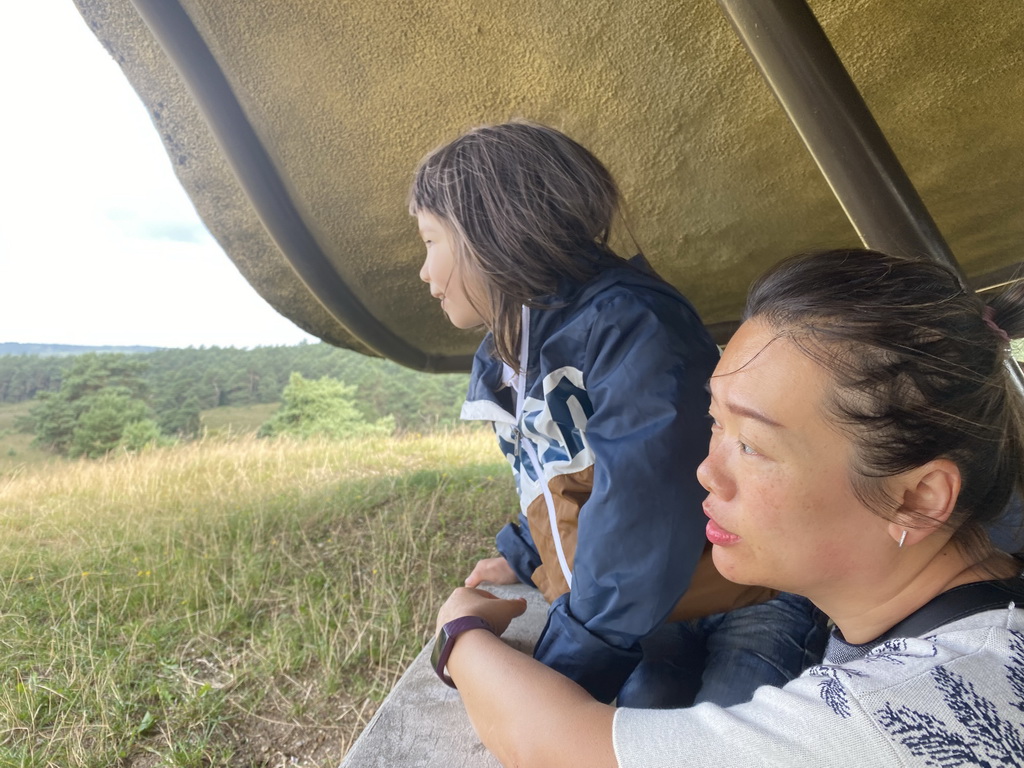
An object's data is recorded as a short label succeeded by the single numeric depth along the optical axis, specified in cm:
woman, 79
